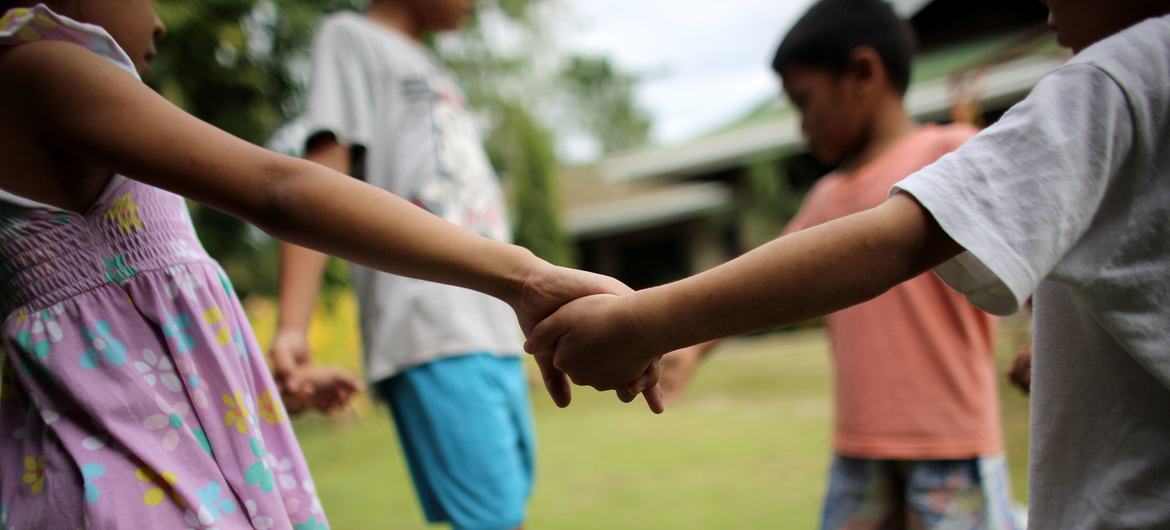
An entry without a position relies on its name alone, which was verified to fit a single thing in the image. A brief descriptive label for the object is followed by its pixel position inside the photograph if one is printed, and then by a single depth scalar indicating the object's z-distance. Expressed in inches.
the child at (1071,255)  38.7
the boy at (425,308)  80.1
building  438.3
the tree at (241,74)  147.9
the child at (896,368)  80.7
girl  42.9
